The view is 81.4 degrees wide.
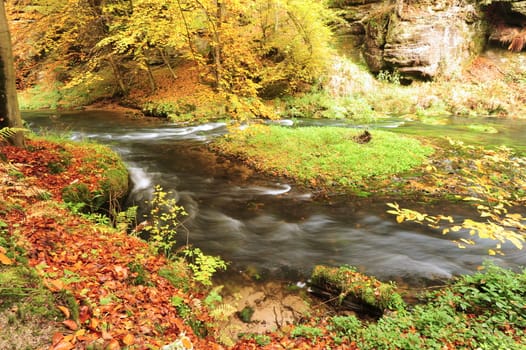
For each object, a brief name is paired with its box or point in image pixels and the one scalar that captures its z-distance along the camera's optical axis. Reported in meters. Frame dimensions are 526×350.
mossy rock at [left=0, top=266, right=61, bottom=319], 2.22
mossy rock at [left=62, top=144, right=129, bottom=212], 5.95
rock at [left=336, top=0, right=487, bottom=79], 19.41
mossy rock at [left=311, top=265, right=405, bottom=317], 4.36
